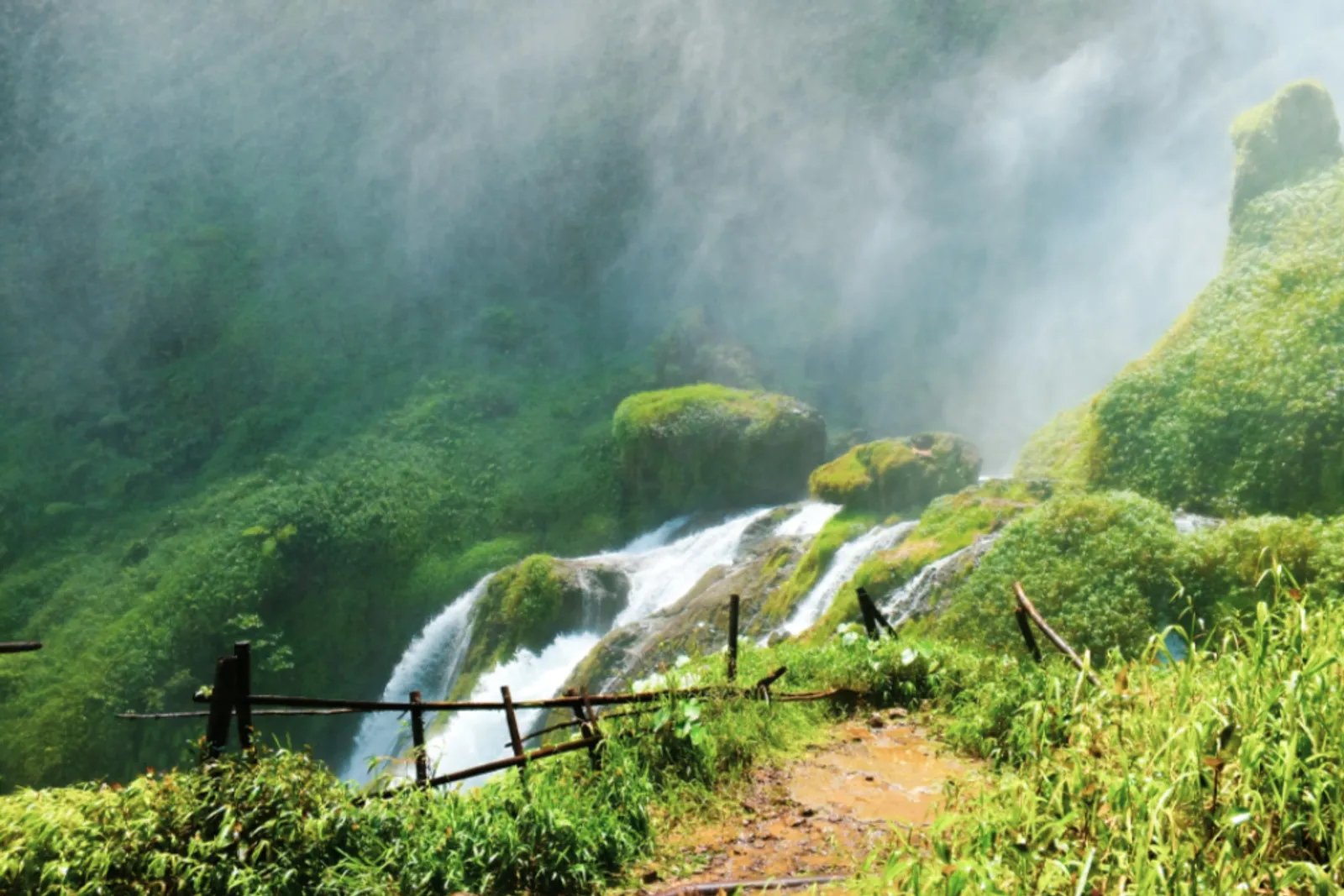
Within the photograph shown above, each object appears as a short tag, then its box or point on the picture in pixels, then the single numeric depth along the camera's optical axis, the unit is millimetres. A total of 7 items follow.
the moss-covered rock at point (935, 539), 10320
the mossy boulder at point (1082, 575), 7656
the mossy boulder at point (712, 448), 20781
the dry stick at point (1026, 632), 6160
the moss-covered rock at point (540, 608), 15906
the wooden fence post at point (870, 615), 7354
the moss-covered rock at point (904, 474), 14297
